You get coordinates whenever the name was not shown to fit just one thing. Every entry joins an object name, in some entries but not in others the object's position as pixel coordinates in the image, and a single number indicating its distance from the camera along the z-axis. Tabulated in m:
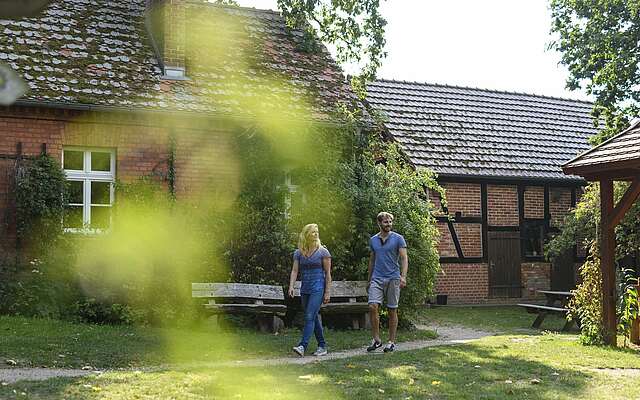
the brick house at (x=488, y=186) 22.27
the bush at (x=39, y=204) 14.26
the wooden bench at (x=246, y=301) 13.27
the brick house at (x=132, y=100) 14.99
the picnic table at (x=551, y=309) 15.58
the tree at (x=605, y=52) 20.06
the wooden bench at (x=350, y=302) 13.88
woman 10.77
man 10.98
